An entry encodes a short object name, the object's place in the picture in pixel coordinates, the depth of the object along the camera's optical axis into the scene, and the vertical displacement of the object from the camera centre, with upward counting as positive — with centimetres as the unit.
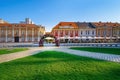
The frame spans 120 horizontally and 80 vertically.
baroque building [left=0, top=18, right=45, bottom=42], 3163 +242
